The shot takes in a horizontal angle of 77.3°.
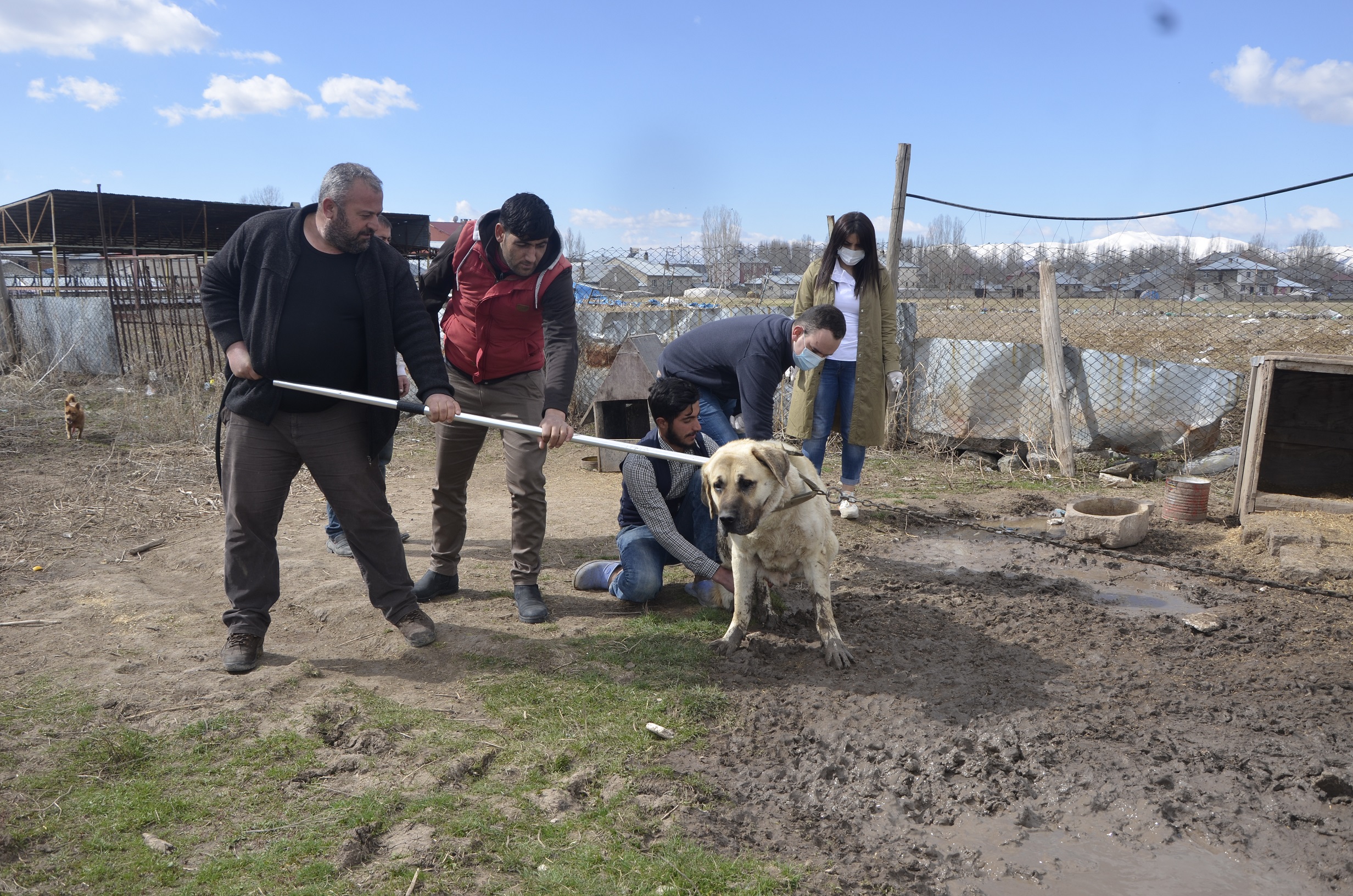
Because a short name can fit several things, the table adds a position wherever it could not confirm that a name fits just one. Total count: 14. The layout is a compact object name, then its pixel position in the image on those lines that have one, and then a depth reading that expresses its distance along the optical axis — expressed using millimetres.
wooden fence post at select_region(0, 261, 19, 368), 12797
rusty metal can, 5848
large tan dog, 3393
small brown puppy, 8266
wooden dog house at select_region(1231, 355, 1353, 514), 6320
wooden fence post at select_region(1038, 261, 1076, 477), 7395
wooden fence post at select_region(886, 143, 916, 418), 7492
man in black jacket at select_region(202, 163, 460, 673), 3383
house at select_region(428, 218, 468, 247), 35375
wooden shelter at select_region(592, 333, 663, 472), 7875
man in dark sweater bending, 4211
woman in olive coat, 5594
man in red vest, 3961
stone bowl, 5238
